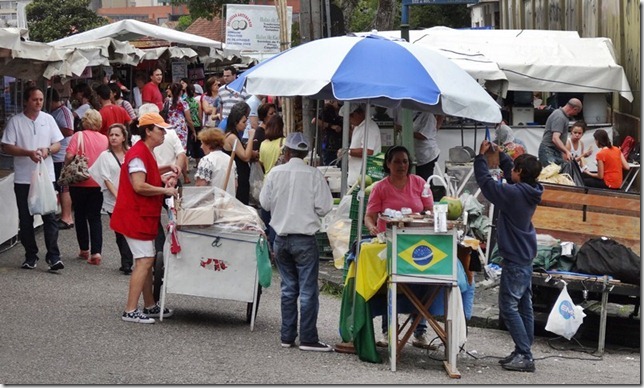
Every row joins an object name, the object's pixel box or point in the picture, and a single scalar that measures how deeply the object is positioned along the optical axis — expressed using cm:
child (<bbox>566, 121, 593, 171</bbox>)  1745
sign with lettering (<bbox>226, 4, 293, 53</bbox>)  2725
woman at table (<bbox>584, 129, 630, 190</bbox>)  1683
